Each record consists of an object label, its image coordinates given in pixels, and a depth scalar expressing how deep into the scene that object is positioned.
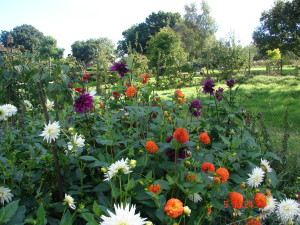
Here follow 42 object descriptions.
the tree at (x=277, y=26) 15.40
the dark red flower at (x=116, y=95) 1.96
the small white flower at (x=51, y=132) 1.10
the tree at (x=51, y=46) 42.69
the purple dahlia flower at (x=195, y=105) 1.69
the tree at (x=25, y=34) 46.98
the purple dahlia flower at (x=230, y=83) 1.83
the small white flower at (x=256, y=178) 1.14
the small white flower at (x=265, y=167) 1.22
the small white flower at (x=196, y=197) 1.06
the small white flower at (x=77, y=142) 1.17
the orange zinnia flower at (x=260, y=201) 0.95
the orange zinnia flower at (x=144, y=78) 1.96
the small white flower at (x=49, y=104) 1.74
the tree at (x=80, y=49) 45.12
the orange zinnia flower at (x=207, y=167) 1.01
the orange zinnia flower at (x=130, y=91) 1.47
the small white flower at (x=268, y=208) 1.08
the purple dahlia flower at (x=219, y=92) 1.87
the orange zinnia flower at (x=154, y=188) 0.89
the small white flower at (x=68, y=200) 0.83
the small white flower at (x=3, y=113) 1.39
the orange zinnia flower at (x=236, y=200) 0.93
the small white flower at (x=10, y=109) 1.51
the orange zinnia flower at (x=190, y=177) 1.01
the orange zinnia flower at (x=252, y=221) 0.99
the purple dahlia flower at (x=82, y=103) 1.42
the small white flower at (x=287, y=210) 1.14
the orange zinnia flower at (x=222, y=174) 0.96
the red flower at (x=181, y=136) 1.04
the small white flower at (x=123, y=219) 0.63
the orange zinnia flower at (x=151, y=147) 1.06
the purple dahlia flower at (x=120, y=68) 1.92
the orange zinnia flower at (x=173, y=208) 0.73
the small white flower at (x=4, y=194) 0.98
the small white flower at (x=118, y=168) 0.84
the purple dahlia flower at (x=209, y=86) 1.91
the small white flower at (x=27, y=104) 1.84
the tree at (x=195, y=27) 25.59
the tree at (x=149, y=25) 35.28
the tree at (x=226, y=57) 7.78
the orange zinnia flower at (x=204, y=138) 1.16
